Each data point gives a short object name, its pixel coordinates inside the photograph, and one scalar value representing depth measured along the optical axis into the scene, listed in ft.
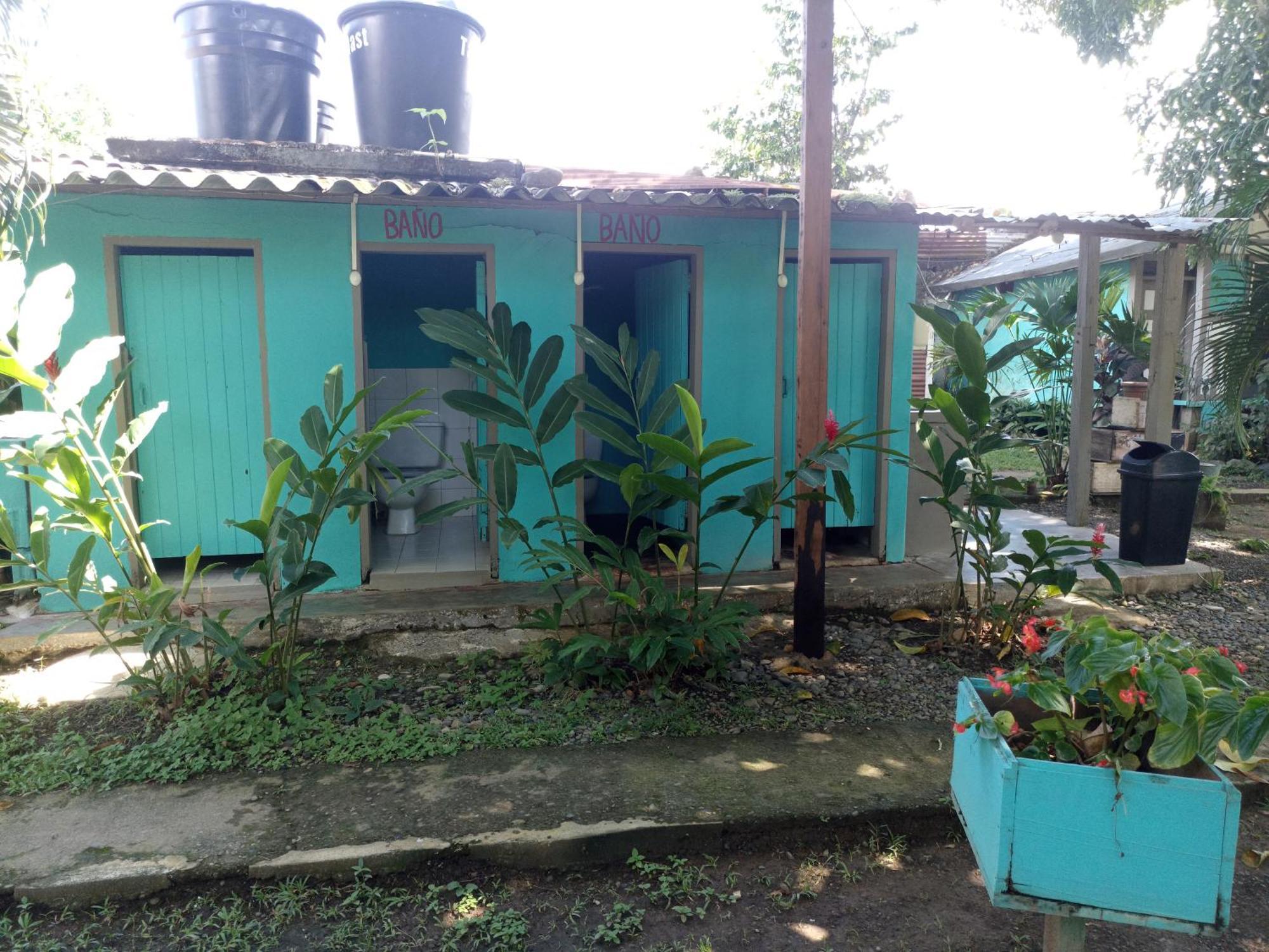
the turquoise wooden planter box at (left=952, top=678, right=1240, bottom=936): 5.94
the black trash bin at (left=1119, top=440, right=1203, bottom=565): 19.61
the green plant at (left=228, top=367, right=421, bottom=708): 12.37
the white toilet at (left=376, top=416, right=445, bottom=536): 23.63
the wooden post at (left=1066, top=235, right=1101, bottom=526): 22.13
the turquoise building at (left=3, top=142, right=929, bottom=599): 16.01
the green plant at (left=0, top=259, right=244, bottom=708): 10.75
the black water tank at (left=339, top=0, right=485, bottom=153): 23.91
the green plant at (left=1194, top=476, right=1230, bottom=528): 26.21
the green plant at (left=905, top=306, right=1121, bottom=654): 14.62
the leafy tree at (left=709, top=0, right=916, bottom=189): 60.39
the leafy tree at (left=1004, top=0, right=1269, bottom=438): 25.63
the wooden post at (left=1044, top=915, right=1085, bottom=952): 6.84
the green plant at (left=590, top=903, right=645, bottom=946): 8.73
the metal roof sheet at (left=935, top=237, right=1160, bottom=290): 28.86
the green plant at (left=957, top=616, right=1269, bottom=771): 6.02
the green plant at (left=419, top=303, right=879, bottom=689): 13.00
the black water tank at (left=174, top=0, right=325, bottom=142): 23.77
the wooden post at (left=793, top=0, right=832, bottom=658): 13.87
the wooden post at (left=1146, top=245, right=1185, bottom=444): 22.30
